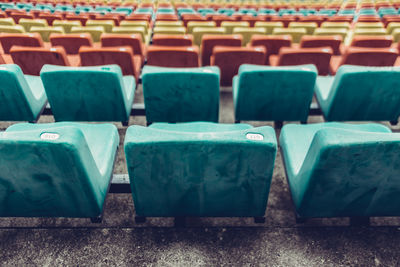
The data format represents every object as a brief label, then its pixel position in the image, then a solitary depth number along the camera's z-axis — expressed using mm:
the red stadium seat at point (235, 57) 2500
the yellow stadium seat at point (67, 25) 4219
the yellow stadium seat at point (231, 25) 4262
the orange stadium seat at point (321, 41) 3111
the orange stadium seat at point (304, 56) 2393
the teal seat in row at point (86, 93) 1918
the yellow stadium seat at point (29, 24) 4324
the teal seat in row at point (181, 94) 1921
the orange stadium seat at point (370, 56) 2395
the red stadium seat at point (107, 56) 2357
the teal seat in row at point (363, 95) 1906
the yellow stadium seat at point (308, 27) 4430
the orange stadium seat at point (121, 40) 3033
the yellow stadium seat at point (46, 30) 3777
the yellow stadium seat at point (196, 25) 4123
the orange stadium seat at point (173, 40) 3129
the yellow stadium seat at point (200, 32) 3619
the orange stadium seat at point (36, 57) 2365
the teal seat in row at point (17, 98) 1888
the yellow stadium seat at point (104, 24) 4125
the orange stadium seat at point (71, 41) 3152
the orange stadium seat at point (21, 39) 2979
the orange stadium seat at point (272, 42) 3115
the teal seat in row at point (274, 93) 1966
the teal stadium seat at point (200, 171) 1131
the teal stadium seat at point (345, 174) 1102
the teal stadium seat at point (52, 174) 1089
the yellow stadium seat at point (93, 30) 3727
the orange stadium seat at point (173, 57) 2493
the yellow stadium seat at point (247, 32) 3760
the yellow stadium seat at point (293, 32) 3842
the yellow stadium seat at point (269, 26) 4402
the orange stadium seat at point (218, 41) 3043
